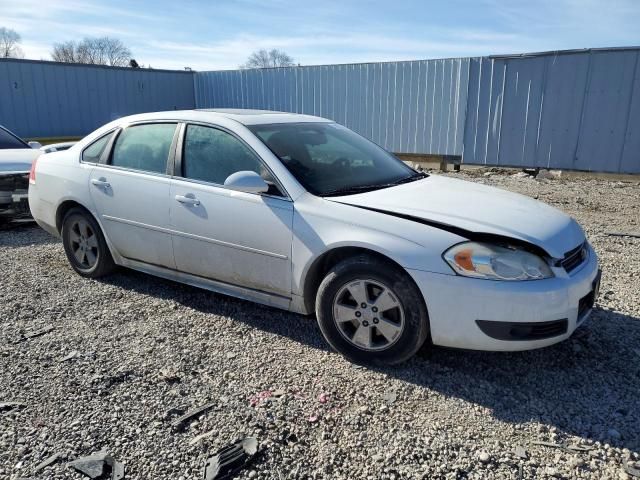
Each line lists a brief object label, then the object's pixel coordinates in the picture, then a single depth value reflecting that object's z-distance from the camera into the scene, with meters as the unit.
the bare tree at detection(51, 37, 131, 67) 51.88
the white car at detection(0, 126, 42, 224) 6.80
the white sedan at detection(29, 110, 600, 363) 2.91
